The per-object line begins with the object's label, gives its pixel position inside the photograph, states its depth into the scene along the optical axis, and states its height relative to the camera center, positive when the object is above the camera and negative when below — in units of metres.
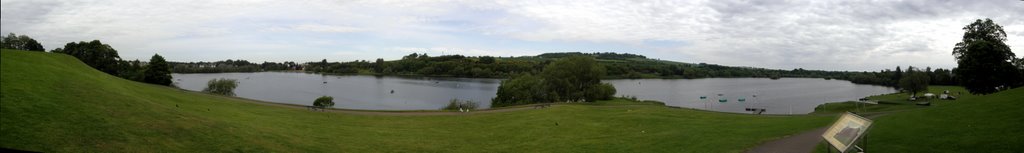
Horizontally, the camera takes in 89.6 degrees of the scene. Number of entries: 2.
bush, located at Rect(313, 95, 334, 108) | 57.31 -3.33
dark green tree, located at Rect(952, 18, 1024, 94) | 43.47 +1.80
